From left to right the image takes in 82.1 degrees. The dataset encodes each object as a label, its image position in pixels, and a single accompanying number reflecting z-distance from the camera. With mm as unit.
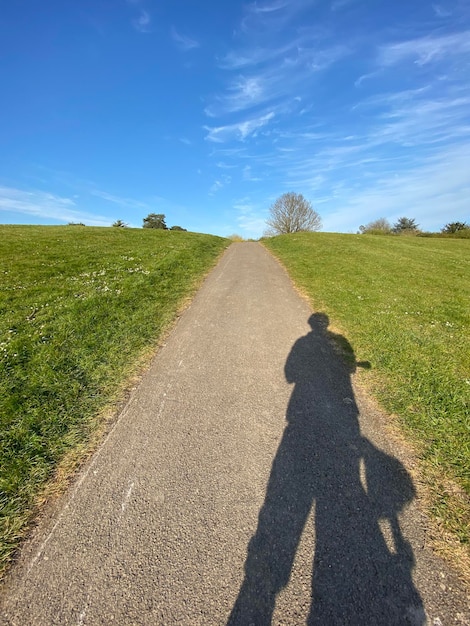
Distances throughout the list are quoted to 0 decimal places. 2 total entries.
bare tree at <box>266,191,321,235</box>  53125
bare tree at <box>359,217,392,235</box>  54375
